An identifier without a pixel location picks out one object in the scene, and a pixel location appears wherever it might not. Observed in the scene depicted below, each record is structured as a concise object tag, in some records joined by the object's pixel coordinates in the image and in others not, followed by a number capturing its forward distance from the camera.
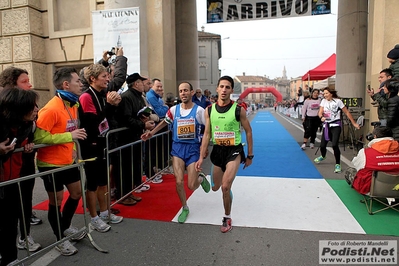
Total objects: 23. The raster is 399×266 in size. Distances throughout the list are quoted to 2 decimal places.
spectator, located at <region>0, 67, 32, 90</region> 3.14
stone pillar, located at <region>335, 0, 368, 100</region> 10.30
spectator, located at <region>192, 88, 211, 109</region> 8.81
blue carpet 6.41
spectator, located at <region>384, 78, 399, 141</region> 4.29
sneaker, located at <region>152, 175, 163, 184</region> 5.92
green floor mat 3.58
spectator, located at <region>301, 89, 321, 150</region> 9.05
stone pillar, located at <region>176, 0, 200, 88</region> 12.52
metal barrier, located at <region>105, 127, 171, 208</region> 4.17
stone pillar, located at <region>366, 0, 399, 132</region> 6.86
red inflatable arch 56.14
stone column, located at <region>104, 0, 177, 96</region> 8.20
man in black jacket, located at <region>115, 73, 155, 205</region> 4.52
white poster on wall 6.80
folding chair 3.95
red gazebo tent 17.31
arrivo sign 13.05
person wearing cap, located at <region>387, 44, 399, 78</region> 5.00
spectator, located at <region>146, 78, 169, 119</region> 5.96
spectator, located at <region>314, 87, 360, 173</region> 6.33
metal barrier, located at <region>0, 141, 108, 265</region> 2.58
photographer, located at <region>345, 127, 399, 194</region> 4.01
